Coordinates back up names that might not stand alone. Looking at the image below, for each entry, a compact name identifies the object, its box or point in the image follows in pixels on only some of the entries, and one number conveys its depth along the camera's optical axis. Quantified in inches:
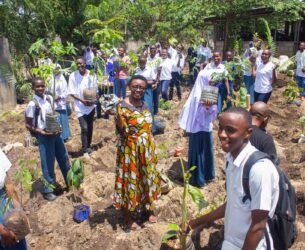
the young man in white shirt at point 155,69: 300.4
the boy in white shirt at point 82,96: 231.7
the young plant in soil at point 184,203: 121.2
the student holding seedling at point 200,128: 181.0
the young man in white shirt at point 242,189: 69.0
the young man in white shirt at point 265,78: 287.7
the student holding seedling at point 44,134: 167.2
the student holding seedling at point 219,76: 195.5
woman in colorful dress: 136.6
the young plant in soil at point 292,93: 381.4
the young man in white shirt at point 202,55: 458.9
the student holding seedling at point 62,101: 237.6
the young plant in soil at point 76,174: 163.3
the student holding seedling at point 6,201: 88.2
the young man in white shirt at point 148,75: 264.4
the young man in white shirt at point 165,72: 350.9
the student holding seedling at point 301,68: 399.0
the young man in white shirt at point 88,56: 474.3
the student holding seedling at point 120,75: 333.7
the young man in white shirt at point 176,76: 403.5
